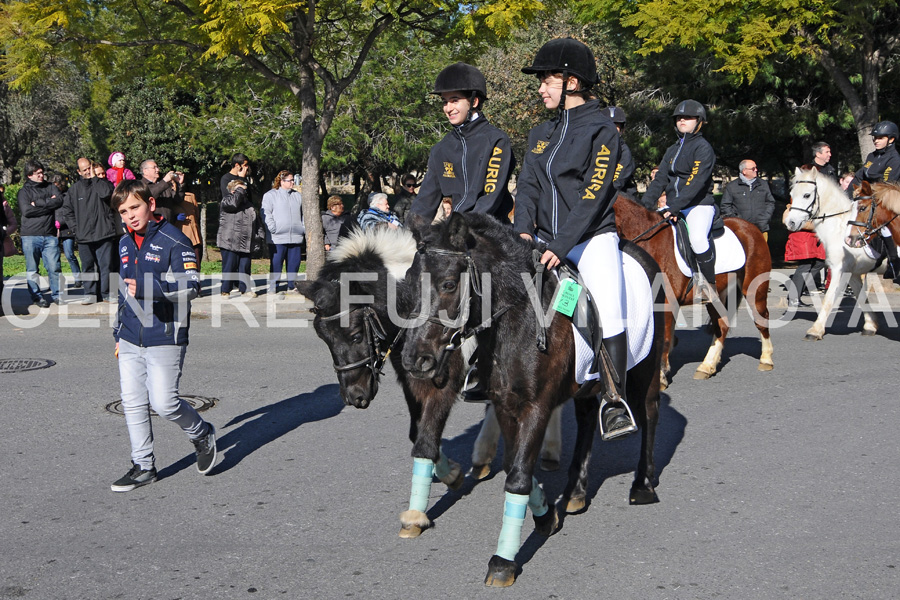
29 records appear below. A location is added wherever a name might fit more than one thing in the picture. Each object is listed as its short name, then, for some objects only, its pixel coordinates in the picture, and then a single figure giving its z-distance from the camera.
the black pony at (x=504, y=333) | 3.96
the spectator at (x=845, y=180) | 15.79
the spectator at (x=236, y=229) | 14.76
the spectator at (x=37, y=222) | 13.48
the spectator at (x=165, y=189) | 12.64
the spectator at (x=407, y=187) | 15.56
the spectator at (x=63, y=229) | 13.86
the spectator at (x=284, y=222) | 15.12
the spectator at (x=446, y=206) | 11.59
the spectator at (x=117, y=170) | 12.91
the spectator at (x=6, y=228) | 13.09
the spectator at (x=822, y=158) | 12.66
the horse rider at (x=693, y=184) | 8.33
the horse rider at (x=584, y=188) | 4.63
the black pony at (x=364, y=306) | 4.98
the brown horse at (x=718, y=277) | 7.80
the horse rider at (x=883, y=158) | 11.97
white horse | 10.87
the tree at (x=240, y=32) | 12.52
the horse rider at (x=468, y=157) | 5.54
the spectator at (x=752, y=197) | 14.38
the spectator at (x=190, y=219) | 14.33
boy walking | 5.49
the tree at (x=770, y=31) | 15.21
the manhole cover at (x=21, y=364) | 9.12
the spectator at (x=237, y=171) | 14.60
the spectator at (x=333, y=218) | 15.34
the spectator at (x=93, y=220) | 13.51
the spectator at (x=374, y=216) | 8.20
